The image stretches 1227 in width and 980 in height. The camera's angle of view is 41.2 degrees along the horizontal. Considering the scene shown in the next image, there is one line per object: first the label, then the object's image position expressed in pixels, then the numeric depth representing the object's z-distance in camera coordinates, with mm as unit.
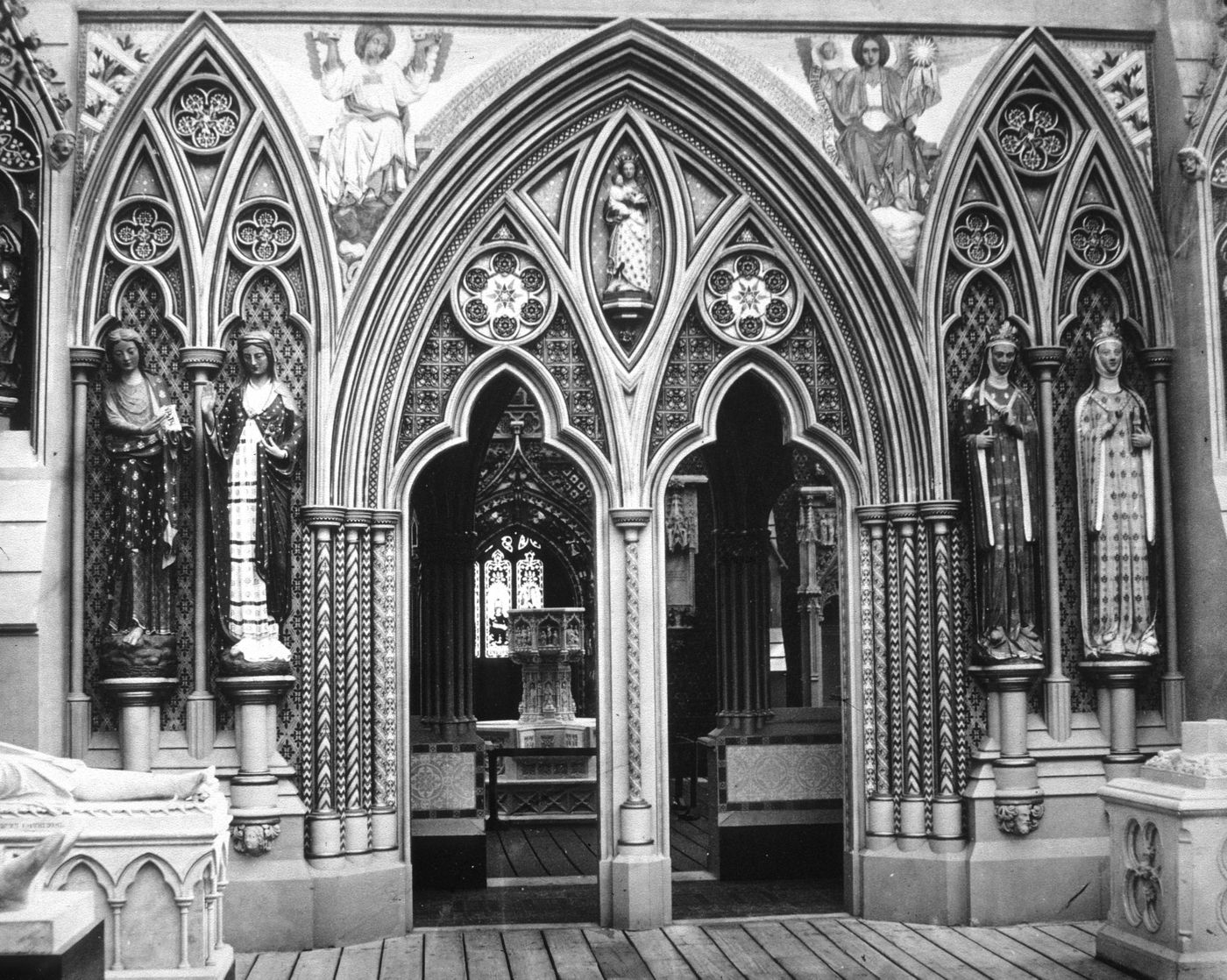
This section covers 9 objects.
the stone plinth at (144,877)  7211
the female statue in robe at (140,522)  9523
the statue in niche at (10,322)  9352
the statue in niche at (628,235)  10352
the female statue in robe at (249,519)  9602
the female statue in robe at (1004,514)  10047
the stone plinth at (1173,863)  8008
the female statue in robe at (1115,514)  10180
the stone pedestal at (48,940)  5707
